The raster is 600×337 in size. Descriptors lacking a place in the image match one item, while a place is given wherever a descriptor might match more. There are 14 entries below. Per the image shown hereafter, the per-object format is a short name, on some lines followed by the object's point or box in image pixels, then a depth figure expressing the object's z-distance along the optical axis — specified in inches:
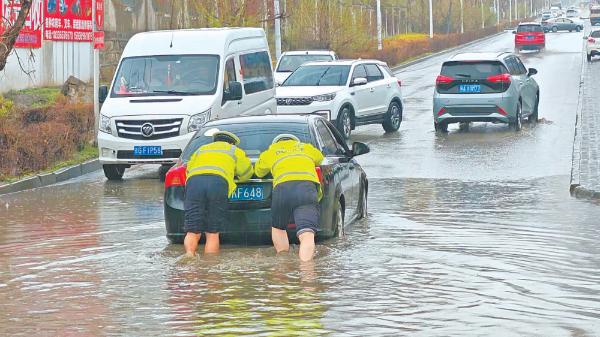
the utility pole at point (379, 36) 2573.8
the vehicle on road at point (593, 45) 2271.2
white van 764.0
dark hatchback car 454.6
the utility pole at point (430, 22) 3410.4
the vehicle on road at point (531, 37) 2733.8
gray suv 1032.8
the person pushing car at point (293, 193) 430.9
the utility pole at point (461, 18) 3997.0
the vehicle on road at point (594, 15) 4045.3
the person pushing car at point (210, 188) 438.0
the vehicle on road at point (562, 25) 3832.2
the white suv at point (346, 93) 1005.8
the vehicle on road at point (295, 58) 1407.5
